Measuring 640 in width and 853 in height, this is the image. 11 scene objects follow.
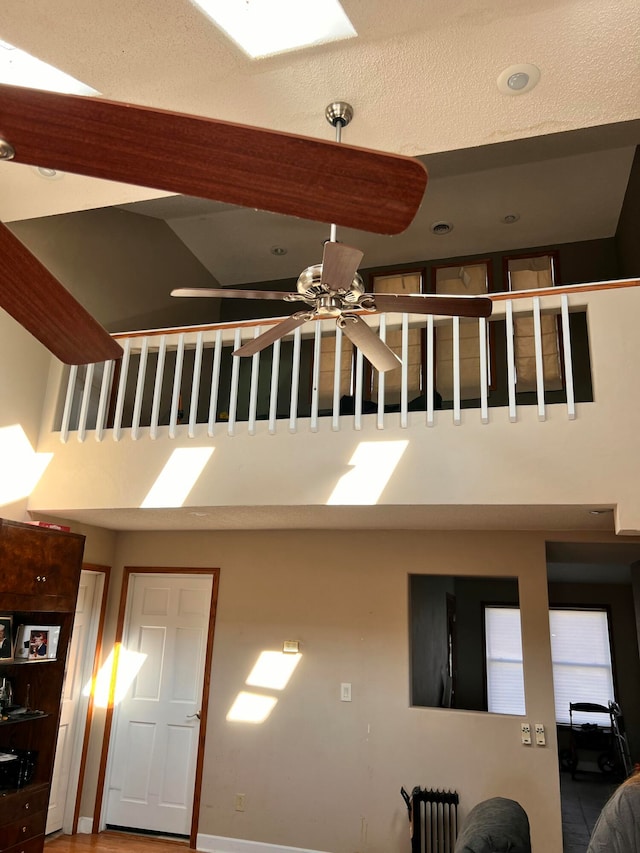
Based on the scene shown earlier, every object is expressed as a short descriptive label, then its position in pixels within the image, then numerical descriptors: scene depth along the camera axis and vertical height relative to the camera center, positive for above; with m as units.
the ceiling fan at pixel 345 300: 2.42 +1.33
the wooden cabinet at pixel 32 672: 3.83 -0.25
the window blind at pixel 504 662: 8.16 -0.15
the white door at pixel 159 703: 5.29 -0.54
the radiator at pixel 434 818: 4.55 -1.17
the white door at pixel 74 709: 5.16 -0.59
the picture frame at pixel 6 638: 3.98 -0.04
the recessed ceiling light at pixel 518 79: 2.31 +2.01
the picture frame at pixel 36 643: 4.10 -0.06
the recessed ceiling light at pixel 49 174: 2.91 +2.00
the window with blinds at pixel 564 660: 8.20 -0.11
